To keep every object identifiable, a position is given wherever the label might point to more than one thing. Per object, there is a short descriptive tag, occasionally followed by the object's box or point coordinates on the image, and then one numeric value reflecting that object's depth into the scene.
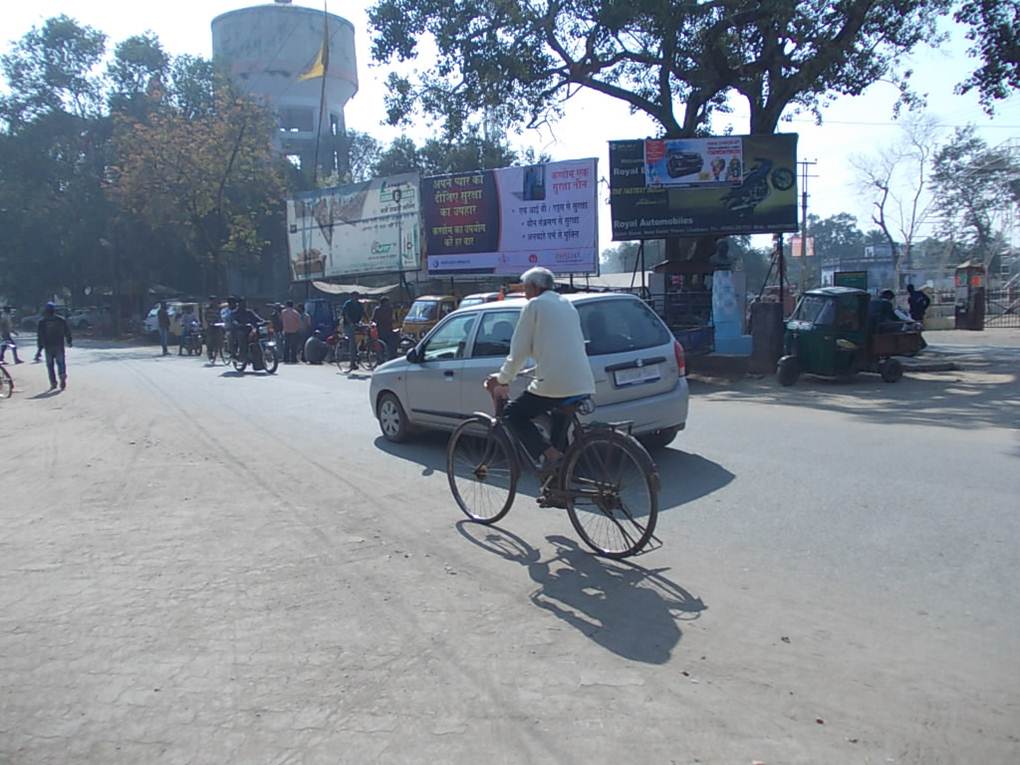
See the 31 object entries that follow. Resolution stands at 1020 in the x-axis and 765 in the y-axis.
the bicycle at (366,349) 19.10
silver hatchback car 7.24
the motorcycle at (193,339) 27.41
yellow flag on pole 33.62
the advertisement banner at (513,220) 21.00
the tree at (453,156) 47.34
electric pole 44.02
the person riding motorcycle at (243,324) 18.89
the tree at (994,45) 17.89
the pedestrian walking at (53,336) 15.66
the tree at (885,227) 48.25
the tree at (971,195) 42.41
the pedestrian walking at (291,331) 22.92
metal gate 33.56
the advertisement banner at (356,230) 26.52
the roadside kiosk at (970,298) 29.56
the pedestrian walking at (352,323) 19.92
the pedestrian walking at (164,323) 27.58
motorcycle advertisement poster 17.47
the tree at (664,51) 17.81
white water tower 62.34
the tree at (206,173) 37.94
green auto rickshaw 13.71
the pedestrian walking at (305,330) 25.05
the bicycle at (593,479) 4.84
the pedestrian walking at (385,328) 18.84
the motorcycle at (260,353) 18.77
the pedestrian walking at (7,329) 20.61
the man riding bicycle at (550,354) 5.11
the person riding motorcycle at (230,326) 20.26
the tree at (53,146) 48.88
